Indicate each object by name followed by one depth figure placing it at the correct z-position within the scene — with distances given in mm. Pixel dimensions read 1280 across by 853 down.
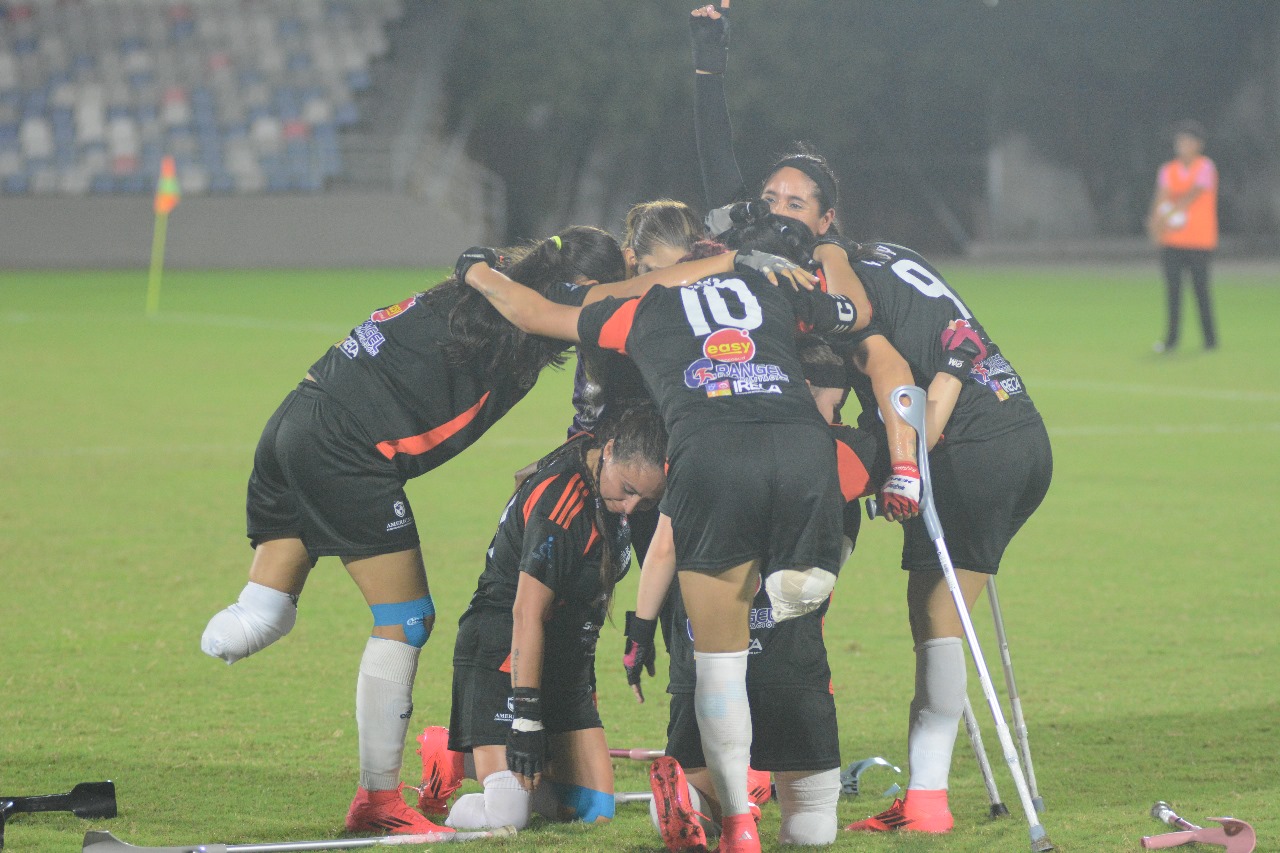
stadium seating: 64812
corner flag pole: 45719
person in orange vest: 32500
